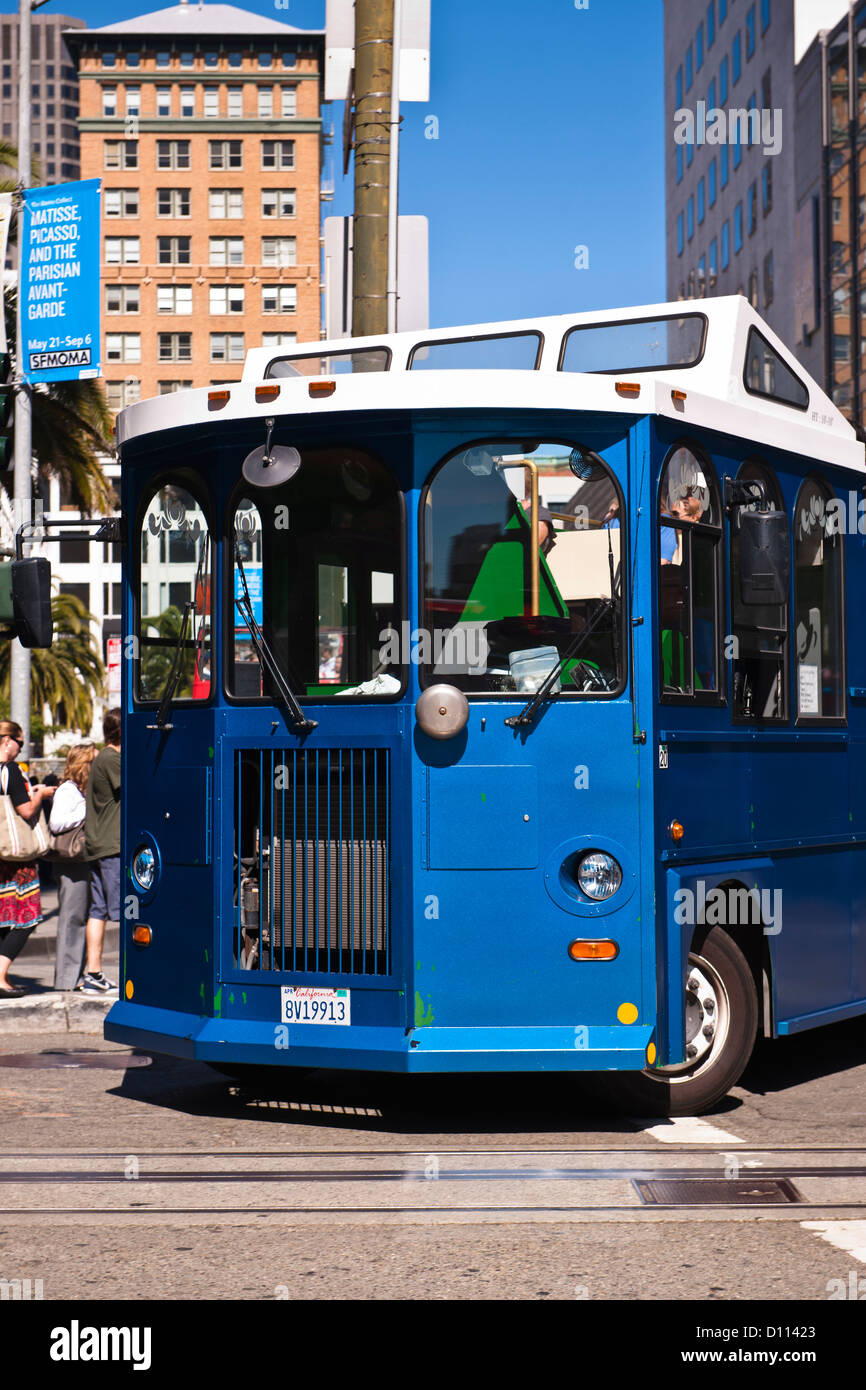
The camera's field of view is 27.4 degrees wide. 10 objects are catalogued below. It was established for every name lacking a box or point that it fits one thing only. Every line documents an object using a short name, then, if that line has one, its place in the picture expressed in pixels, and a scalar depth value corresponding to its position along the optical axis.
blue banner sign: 15.74
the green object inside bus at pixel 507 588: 7.09
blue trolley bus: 7.05
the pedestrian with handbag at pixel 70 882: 11.45
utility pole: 10.28
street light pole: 18.00
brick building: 92.75
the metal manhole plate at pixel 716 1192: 6.00
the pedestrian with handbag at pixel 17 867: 11.07
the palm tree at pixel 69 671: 51.31
